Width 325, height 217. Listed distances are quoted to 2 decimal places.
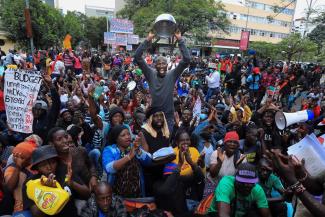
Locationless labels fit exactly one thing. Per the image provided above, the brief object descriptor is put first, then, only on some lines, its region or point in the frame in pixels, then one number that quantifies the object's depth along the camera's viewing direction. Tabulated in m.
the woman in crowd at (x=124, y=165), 2.94
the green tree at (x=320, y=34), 14.75
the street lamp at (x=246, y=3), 54.19
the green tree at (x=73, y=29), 35.52
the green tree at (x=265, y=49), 30.97
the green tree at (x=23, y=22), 22.53
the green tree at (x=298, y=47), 23.10
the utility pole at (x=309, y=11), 13.39
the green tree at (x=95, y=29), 54.19
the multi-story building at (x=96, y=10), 90.11
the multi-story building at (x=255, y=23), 55.12
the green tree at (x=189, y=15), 28.91
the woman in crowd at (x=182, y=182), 3.07
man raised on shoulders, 3.93
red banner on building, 21.06
